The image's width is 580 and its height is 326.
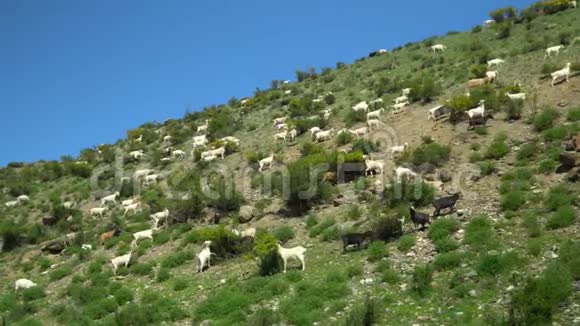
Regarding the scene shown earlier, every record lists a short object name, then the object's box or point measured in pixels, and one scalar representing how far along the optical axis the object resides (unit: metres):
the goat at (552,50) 29.55
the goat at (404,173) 20.45
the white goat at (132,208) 26.69
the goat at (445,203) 16.91
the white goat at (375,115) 28.73
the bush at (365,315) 11.95
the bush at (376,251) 15.37
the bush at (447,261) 13.80
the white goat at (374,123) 27.55
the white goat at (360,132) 27.14
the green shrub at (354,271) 14.73
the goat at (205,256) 18.36
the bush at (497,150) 20.25
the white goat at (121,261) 20.25
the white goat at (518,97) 23.93
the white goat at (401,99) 30.75
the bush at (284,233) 19.22
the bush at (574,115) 20.73
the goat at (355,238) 16.61
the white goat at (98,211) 27.84
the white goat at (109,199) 29.26
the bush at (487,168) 19.19
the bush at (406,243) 15.44
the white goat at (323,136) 28.52
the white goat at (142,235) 22.39
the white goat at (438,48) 42.42
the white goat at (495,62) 31.83
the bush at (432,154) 21.39
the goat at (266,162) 26.95
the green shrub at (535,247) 13.13
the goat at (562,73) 24.83
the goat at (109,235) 23.99
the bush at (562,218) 14.22
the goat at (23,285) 20.03
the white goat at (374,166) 22.28
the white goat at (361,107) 30.93
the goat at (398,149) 23.52
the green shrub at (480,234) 14.20
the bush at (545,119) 21.02
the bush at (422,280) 12.98
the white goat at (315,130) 29.51
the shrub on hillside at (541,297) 10.59
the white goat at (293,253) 16.14
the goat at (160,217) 23.55
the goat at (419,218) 16.19
